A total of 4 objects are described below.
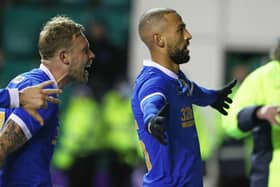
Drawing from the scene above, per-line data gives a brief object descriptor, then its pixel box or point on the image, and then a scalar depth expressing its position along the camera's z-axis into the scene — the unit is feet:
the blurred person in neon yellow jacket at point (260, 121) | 36.29
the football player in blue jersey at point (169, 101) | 31.04
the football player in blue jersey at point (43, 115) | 30.68
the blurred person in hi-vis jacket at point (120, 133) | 69.26
